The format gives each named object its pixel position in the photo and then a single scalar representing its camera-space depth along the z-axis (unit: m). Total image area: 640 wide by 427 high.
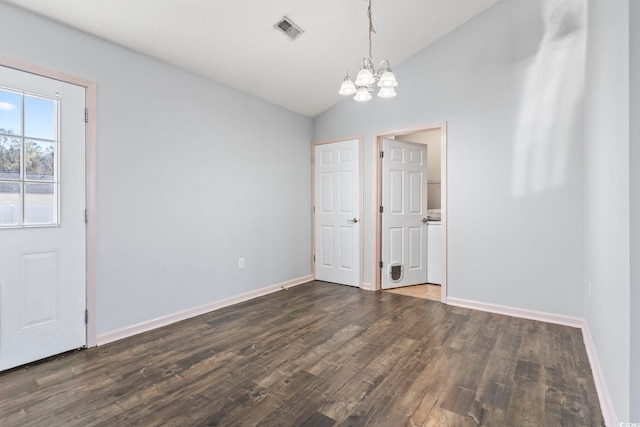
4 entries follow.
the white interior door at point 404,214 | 4.29
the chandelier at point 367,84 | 2.38
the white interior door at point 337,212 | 4.43
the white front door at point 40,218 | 2.16
